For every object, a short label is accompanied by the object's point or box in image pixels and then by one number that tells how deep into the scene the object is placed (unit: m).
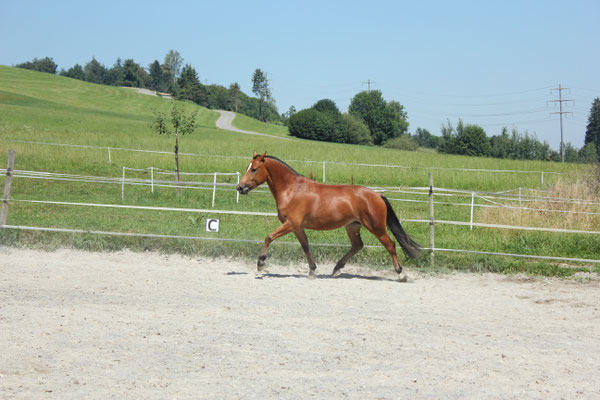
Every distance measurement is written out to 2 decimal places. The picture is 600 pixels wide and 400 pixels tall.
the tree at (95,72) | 157.50
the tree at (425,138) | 155.23
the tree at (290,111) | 140.45
